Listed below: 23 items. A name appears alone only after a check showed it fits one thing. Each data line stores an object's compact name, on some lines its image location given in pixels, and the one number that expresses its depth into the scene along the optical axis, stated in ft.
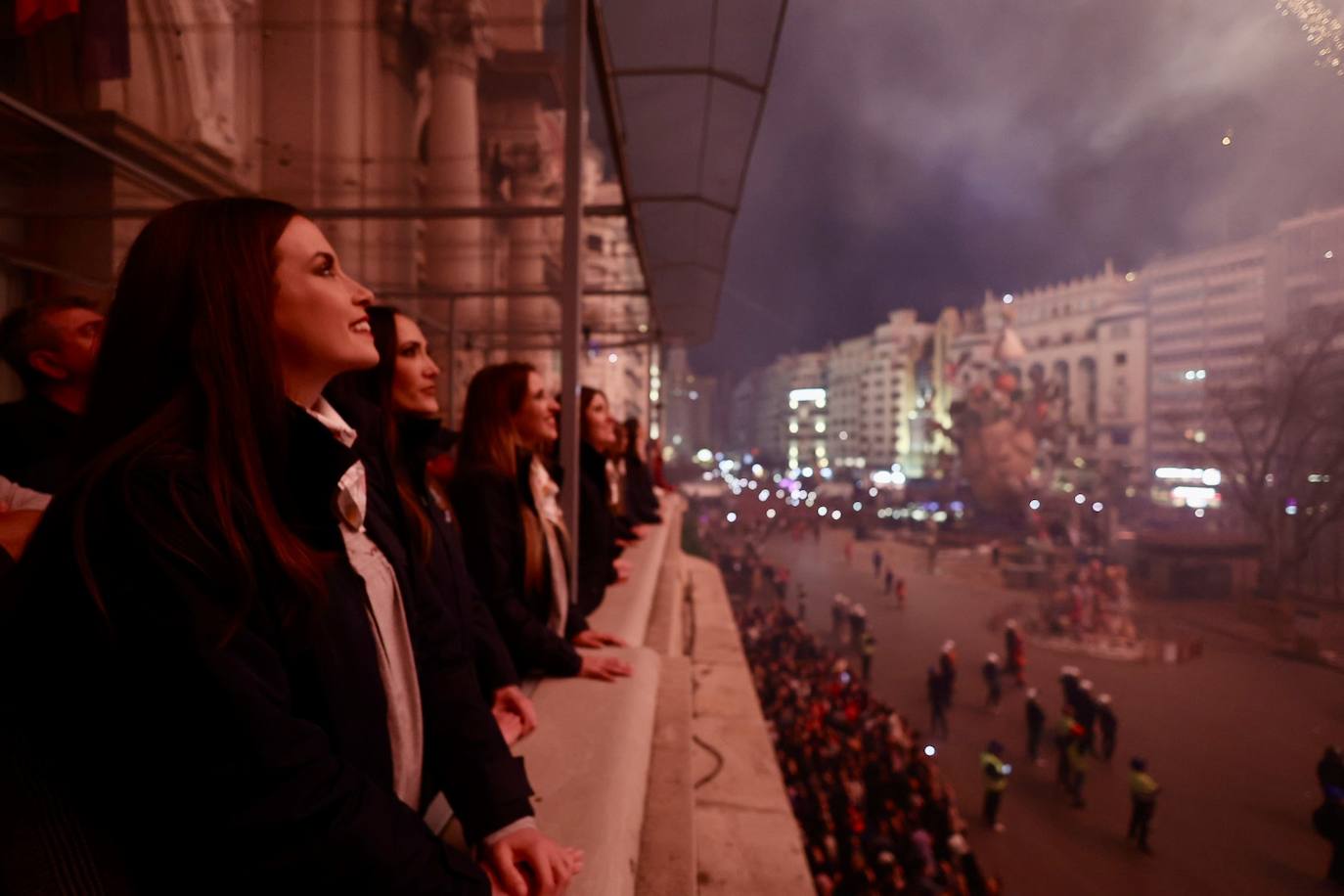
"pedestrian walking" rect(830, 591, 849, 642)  97.27
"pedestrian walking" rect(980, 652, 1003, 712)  87.40
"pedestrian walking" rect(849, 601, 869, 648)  99.30
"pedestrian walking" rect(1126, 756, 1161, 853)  52.37
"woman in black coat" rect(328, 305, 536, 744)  5.26
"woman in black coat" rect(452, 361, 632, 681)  7.53
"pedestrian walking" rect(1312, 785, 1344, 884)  36.24
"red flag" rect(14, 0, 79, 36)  10.07
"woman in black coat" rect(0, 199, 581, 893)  2.55
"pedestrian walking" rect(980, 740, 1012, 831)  57.88
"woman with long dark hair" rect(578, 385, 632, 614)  11.87
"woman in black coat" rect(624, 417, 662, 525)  23.44
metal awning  12.34
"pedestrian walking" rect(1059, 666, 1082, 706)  68.95
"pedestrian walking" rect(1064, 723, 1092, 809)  63.62
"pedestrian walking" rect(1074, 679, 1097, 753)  65.31
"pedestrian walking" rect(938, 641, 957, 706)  73.49
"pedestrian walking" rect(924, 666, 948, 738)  71.31
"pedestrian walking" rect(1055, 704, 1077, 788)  66.13
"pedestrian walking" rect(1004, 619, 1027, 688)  97.94
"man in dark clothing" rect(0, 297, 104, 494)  6.13
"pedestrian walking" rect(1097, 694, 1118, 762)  72.59
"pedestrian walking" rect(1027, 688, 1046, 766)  71.82
